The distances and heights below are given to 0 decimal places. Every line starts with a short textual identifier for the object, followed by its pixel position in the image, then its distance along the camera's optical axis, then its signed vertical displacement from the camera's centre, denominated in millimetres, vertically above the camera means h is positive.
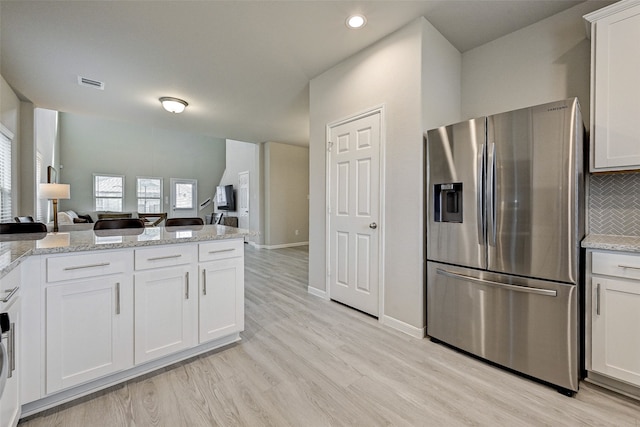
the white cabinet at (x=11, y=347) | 1119 -604
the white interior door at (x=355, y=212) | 2734 +5
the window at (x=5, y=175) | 3516 +494
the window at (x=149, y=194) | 10156 +686
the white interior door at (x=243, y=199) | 7707 +381
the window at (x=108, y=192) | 9383 +726
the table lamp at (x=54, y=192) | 3341 +256
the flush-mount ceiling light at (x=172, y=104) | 4070 +1635
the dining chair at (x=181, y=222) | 3047 -107
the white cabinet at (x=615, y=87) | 1663 +792
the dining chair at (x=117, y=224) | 2707 -122
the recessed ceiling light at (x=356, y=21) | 2334 +1669
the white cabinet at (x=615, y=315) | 1522 -593
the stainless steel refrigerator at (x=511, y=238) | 1641 -172
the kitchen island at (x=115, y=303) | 1421 -562
